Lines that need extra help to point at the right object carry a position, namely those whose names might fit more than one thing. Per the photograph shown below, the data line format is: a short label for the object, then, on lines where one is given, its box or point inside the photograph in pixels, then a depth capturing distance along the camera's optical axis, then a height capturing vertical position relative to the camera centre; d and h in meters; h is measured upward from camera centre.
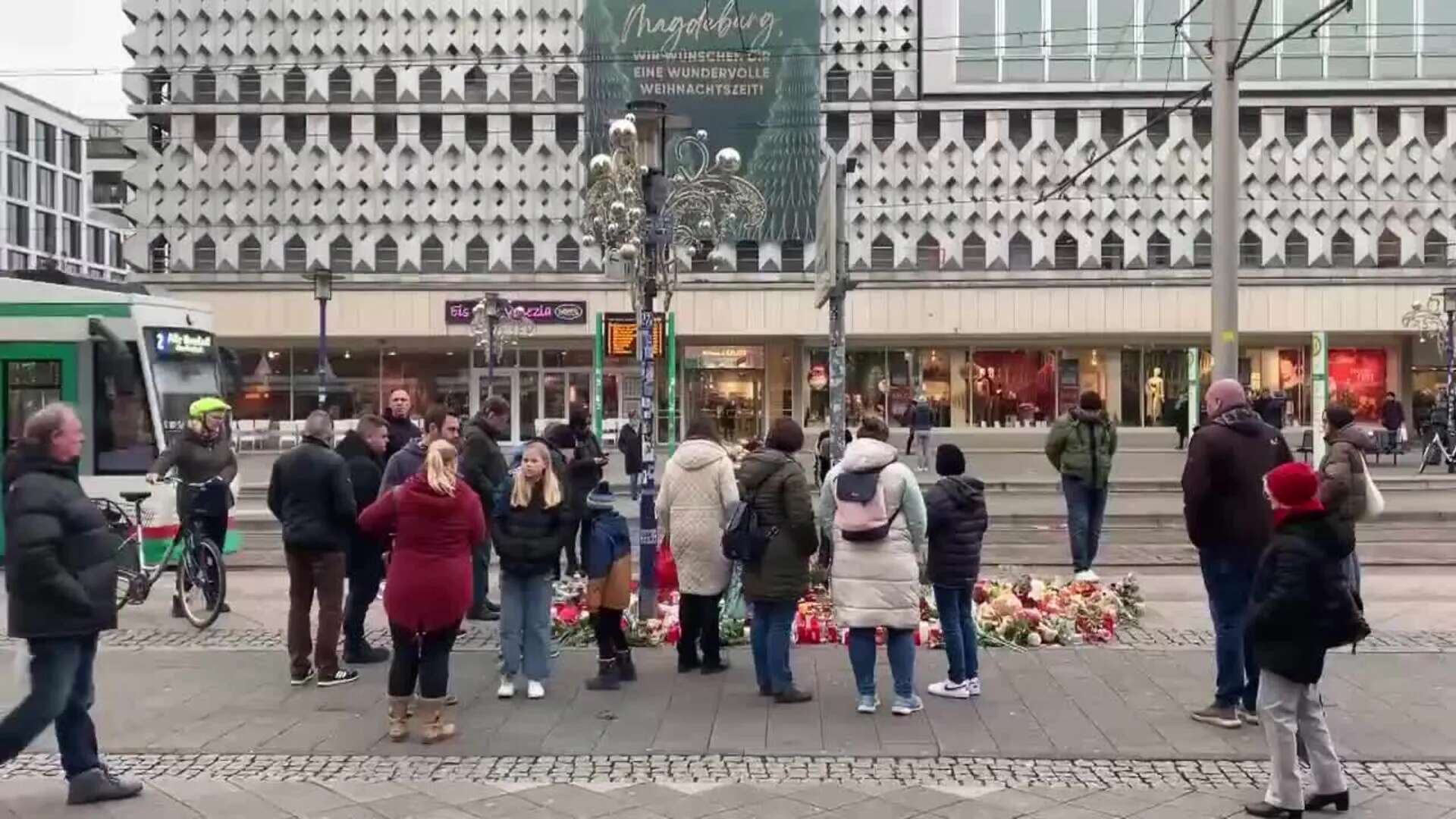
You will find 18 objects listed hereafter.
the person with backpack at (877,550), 6.79 -0.80
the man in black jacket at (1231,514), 6.55 -0.59
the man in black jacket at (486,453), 8.56 -0.31
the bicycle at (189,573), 9.79 -1.34
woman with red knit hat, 5.19 -0.93
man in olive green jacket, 11.24 -0.53
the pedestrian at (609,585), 7.61 -1.11
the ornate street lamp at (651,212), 9.40 +1.95
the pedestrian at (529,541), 7.11 -0.77
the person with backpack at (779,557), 7.20 -0.88
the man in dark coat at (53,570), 5.23 -0.69
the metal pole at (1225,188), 15.22 +2.74
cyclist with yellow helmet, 10.04 -0.48
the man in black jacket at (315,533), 7.69 -0.78
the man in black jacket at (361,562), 8.32 -1.04
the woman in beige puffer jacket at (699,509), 7.63 -0.64
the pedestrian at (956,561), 7.31 -0.92
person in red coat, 6.34 -0.85
